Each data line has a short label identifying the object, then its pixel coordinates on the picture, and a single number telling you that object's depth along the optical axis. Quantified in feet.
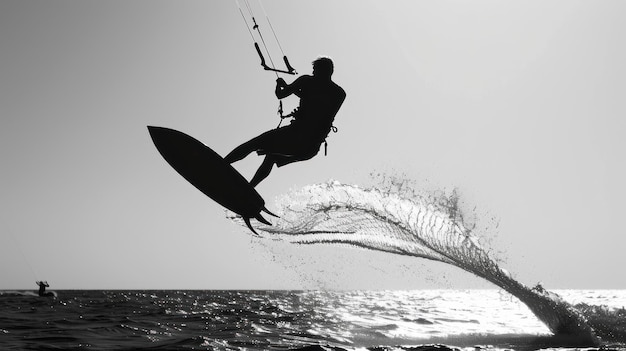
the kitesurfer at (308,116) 31.58
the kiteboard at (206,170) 33.30
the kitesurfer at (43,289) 158.40
